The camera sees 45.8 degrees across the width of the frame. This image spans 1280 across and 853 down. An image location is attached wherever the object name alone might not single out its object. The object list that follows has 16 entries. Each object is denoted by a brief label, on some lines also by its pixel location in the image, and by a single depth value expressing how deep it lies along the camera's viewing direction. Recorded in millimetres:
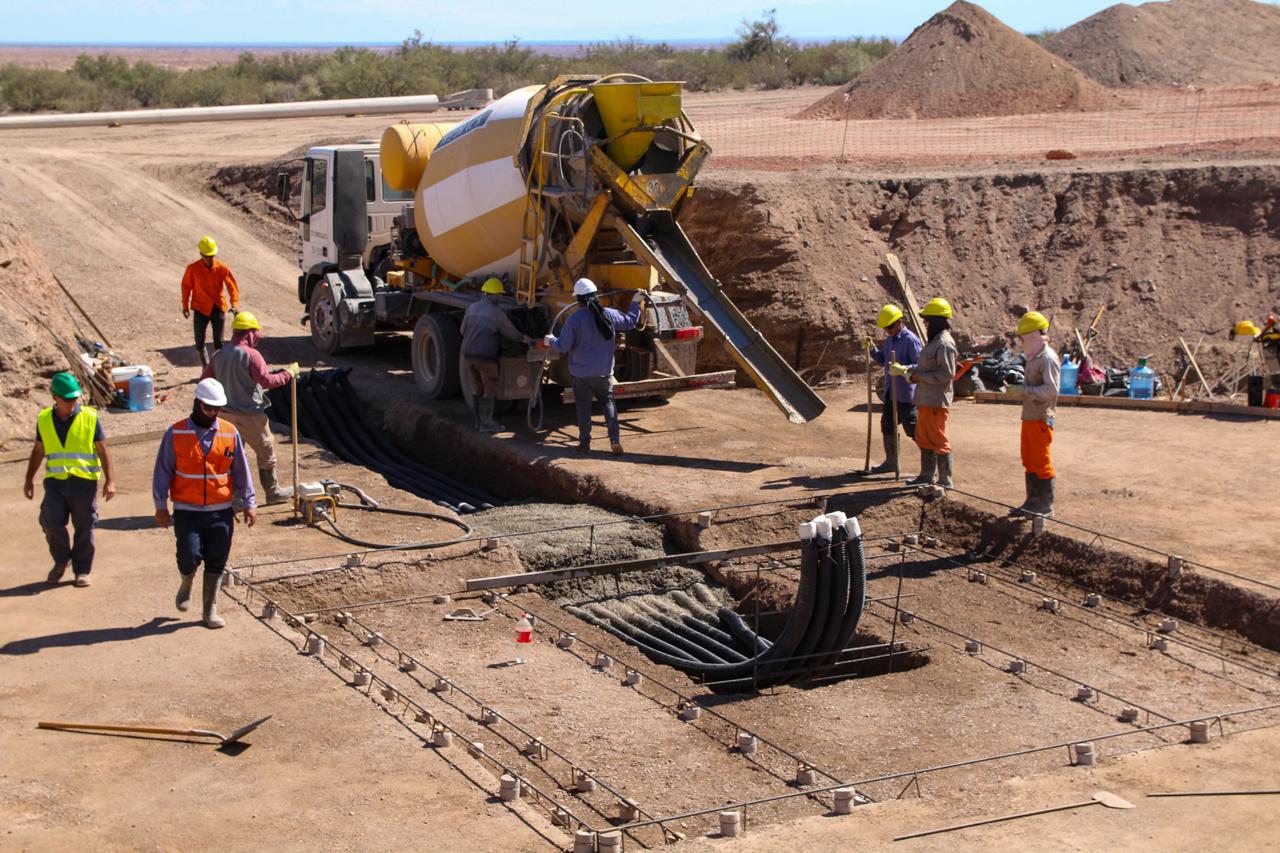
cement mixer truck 15148
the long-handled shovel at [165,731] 8156
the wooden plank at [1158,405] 16531
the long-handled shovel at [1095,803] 7359
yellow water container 17969
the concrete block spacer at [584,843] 6895
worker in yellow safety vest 10328
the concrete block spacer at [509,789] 7559
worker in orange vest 9586
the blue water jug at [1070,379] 18531
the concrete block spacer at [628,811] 7556
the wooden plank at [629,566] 11516
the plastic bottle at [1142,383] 17875
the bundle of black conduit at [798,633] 10531
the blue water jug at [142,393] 16406
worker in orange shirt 18250
